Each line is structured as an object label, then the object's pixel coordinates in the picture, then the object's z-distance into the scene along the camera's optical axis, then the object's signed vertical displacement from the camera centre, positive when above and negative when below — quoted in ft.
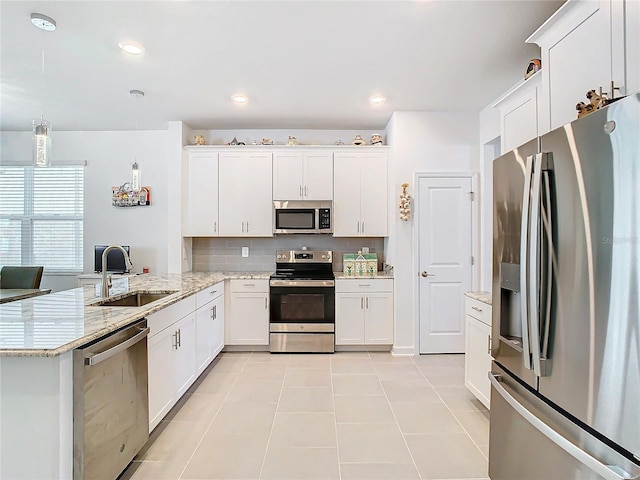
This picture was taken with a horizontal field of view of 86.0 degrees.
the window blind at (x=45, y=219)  15.07 +1.13
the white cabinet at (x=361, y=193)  13.64 +2.07
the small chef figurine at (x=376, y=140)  13.83 +4.27
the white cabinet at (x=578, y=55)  4.61 +2.90
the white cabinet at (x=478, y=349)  8.09 -2.58
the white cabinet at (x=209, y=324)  10.12 -2.57
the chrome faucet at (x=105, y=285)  7.89 -0.96
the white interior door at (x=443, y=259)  12.67 -0.51
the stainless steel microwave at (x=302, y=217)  13.64 +1.12
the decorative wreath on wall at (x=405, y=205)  12.53 +1.48
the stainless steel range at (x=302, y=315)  12.83 -2.64
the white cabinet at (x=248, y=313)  13.00 -2.59
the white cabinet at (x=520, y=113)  7.38 +3.07
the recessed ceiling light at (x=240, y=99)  11.16 +4.84
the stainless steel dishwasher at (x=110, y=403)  4.82 -2.52
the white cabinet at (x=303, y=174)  13.73 +2.84
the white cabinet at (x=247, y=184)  13.82 +2.45
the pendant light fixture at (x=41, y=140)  6.80 +2.09
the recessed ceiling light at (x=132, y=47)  8.12 +4.75
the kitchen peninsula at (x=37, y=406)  4.58 -2.17
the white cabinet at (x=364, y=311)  12.87 -2.48
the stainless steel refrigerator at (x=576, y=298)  3.22 -0.58
